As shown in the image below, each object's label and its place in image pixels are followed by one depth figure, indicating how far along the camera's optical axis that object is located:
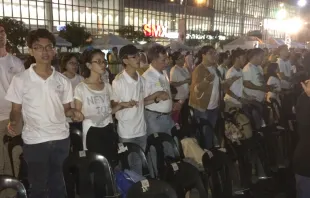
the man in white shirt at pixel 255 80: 5.65
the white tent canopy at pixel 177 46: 20.77
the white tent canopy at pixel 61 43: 21.14
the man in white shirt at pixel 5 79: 3.74
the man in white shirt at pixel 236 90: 5.52
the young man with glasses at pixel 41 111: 2.88
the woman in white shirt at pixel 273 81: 6.61
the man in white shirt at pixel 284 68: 7.97
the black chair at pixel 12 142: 3.77
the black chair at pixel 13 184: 2.54
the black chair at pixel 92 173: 3.05
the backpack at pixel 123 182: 3.16
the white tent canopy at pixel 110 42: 18.86
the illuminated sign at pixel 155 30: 40.28
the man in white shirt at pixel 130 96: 3.75
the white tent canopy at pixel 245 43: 23.12
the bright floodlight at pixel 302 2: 21.51
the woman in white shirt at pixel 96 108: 3.40
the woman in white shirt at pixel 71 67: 4.87
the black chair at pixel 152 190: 2.63
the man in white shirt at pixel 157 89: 4.24
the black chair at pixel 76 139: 4.08
